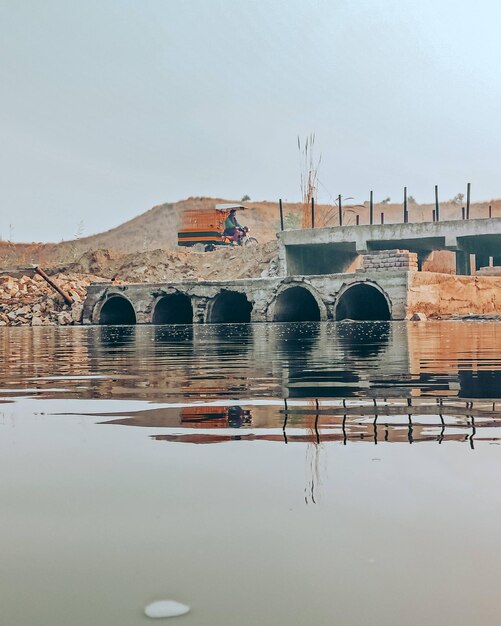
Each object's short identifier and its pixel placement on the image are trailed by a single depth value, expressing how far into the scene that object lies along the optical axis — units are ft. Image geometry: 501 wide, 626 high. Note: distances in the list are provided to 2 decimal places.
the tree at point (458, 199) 361.41
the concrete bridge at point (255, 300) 106.73
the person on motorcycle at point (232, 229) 201.77
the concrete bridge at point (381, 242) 131.34
